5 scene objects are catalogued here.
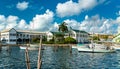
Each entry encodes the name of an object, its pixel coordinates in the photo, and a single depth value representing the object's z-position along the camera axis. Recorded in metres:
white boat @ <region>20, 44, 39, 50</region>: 40.42
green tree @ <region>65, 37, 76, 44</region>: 65.18
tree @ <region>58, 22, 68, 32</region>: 69.72
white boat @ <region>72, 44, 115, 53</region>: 33.95
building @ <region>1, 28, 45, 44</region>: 69.96
